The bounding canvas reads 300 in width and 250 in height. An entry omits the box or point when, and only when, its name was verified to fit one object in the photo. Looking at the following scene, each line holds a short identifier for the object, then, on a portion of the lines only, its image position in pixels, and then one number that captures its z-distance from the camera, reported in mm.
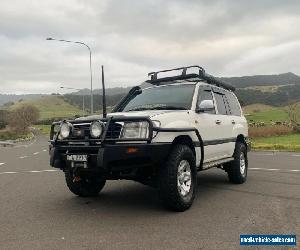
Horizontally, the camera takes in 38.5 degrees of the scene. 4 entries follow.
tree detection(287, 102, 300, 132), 35969
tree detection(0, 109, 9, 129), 95100
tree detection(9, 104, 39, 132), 88862
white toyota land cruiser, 5906
